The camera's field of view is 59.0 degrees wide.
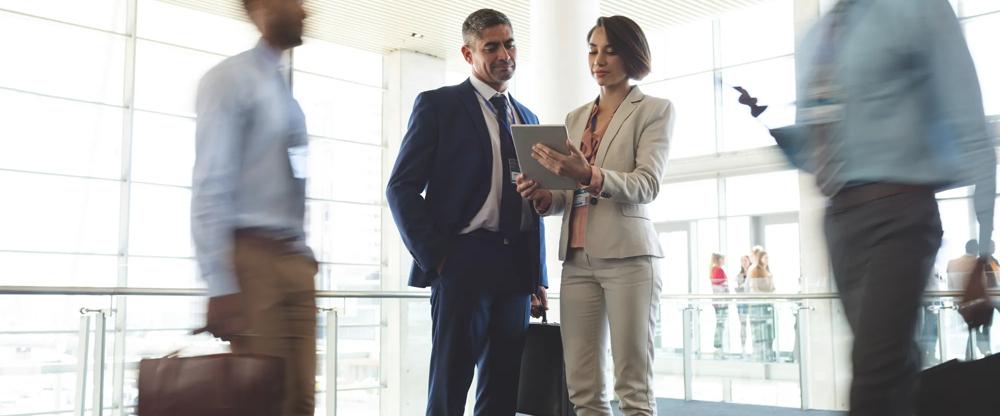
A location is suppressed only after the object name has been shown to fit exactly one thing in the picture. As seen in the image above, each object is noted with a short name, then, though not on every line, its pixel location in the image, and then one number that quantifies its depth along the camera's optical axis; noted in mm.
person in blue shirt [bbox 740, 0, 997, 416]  1698
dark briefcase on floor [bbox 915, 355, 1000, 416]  1794
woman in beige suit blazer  2820
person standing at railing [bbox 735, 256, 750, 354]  7857
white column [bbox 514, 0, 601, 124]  7578
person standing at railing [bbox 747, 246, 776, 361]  7758
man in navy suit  2998
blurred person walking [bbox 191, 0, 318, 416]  1907
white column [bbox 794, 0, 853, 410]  6320
